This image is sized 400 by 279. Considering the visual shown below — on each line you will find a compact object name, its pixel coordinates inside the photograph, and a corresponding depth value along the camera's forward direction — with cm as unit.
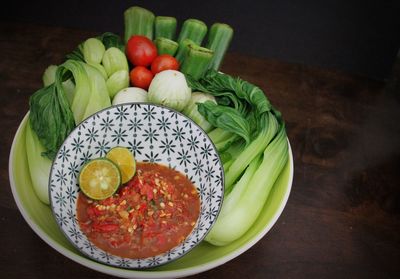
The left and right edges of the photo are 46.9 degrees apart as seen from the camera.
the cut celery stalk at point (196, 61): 48
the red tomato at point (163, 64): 48
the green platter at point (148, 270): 35
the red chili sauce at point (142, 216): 37
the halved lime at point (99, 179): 39
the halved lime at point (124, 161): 41
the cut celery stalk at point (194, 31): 52
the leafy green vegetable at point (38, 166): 41
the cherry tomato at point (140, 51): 49
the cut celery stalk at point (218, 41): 52
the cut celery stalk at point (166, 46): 50
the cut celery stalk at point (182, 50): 50
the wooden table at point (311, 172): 42
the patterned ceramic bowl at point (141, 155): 36
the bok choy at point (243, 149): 40
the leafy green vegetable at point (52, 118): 41
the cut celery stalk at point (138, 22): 52
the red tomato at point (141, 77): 48
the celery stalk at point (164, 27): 52
